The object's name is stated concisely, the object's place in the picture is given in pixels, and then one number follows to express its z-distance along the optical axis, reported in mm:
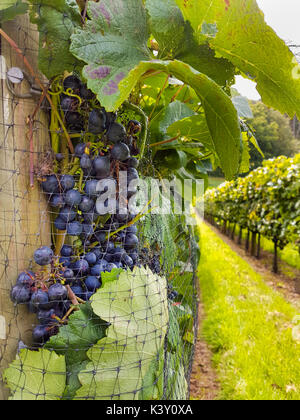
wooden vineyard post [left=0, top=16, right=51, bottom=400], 611
